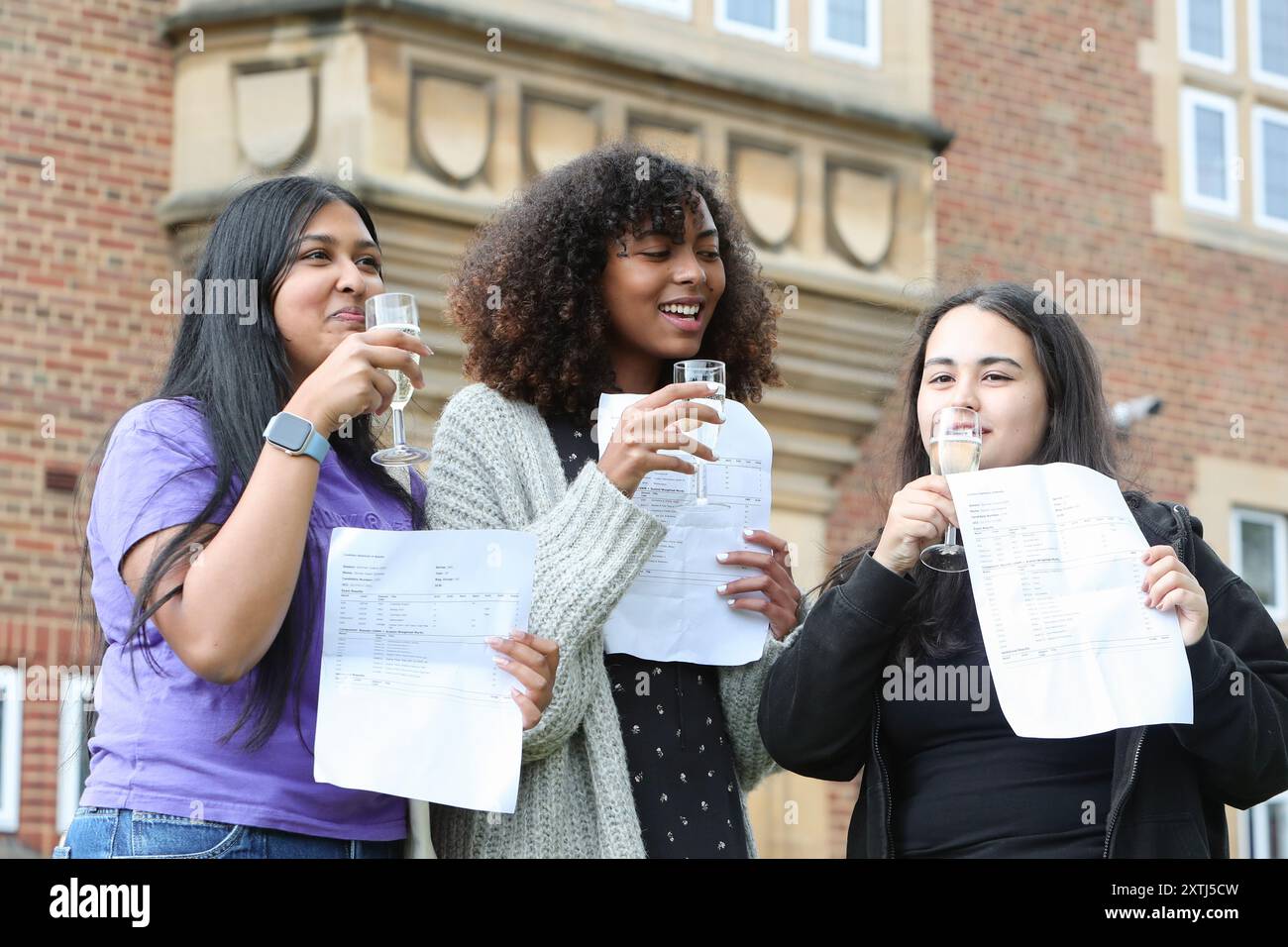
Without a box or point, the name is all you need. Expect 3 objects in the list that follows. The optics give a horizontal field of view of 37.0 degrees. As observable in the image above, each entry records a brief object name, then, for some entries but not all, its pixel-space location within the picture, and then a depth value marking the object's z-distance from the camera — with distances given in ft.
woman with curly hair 9.73
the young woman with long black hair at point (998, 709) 9.13
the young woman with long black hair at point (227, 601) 8.70
